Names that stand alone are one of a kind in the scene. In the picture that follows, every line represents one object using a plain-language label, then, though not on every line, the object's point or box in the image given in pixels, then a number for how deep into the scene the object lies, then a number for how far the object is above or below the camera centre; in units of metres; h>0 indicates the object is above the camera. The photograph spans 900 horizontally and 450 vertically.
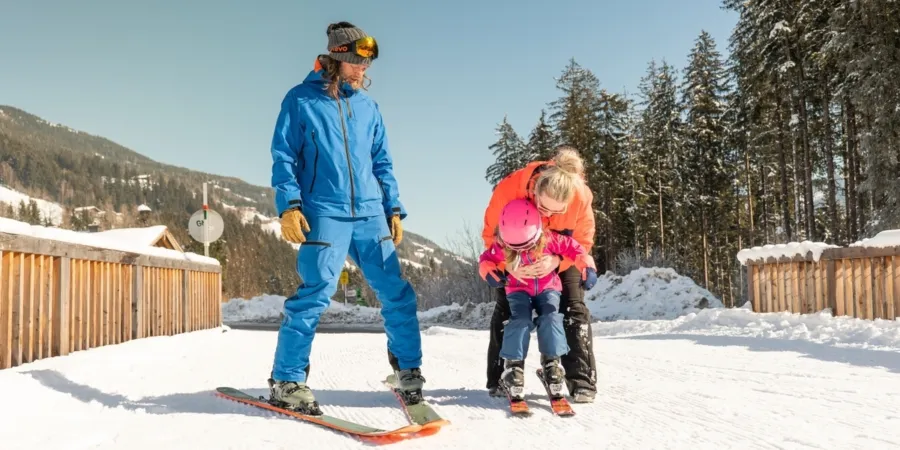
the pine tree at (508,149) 40.78 +7.54
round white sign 11.23 +0.73
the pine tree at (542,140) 38.09 +7.65
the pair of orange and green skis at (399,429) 2.65 -0.74
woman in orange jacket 3.38 +0.19
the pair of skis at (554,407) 3.06 -0.74
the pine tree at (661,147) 37.53 +7.05
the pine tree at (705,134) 35.25 +7.24
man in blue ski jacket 3.23 +0.30
